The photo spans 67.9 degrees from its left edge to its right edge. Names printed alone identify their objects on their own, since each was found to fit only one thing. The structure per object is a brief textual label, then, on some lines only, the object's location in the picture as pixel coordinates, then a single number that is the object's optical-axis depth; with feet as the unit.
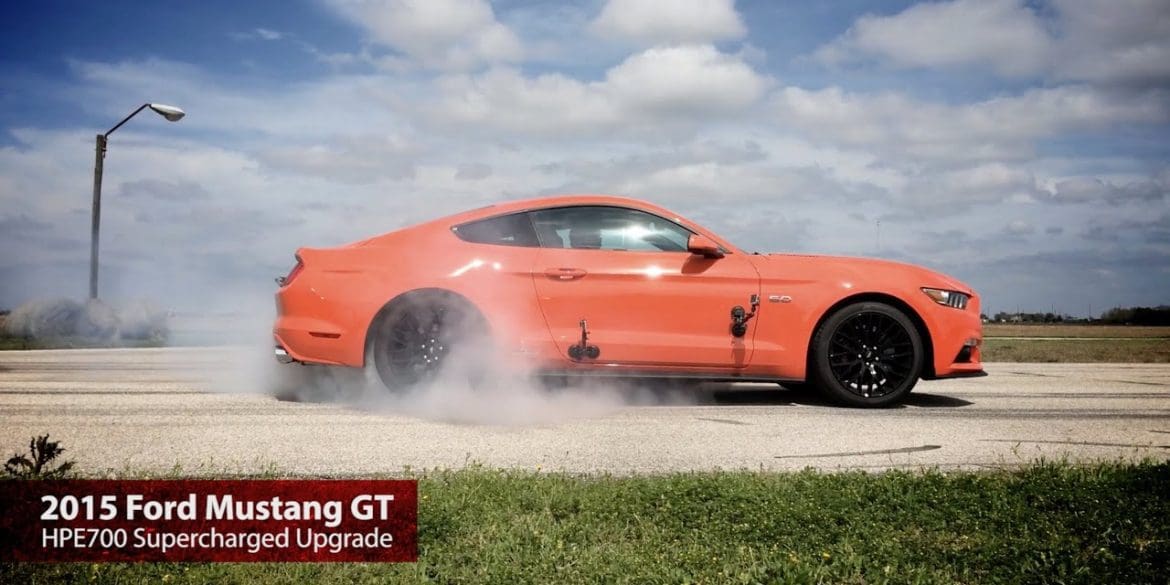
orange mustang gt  20.71
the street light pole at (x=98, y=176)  58.95
